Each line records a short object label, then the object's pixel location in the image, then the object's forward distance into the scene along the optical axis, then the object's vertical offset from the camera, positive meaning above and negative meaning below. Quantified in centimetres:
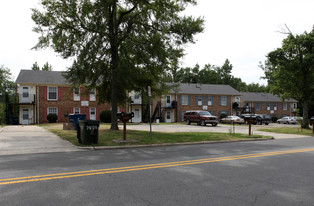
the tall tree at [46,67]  6082 +1032
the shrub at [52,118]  3172 -89
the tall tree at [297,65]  2736 +473
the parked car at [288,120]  4649 -200
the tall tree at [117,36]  1639 +490
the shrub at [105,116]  3231 -70
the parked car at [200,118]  3045 -98
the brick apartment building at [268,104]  5341 +111
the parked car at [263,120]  3922 -162
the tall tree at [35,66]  6123 +1050
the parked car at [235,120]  3812 -154
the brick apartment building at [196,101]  4197 +152
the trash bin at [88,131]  1120 -90
